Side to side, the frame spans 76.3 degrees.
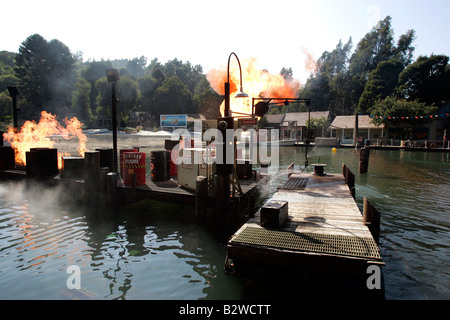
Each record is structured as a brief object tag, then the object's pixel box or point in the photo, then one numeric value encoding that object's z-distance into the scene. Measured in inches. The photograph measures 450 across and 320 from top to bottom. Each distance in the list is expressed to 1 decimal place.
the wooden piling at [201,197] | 412.9
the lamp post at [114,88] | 584.1
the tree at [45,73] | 2746.1
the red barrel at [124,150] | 605.4
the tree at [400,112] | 2034.9
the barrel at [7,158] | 719.7
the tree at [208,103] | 3011.8
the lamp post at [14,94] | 816.7
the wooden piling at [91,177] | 498.0
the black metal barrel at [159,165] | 551.6
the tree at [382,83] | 2906.0
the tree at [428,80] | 2527.1
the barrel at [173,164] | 581.0
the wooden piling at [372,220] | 293.3
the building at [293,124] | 2748.3
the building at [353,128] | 2346.2
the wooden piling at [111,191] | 493.3
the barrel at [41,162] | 612.7
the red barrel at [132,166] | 518.9
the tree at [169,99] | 3161.9
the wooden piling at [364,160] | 970.1
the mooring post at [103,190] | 501.0
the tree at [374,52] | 3422.7
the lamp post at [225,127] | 362.0
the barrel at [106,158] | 619.5
